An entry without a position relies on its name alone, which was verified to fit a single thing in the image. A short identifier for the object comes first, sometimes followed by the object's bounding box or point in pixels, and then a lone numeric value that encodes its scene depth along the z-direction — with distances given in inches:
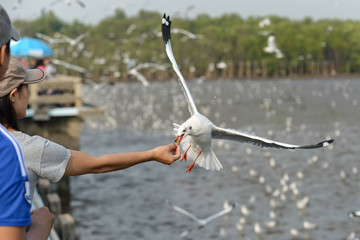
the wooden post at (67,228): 407.2
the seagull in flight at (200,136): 120.0
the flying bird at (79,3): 692.2
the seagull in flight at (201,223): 634.2
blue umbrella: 800.3
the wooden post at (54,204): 481.7
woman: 96.0
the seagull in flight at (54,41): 827.4
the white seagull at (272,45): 770.2
